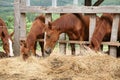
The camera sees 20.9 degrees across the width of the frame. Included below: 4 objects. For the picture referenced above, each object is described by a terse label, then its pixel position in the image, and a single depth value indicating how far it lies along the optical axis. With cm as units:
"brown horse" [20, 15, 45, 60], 876
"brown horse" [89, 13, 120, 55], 819
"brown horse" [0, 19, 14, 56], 987
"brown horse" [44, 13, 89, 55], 841
